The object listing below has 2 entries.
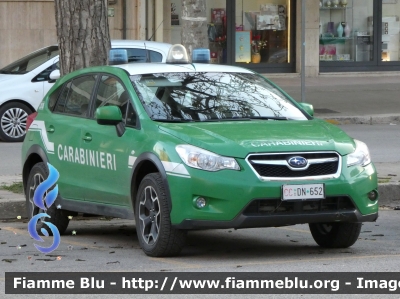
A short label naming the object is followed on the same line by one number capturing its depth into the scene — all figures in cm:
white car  2596
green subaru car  1149
